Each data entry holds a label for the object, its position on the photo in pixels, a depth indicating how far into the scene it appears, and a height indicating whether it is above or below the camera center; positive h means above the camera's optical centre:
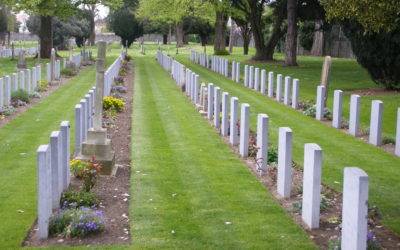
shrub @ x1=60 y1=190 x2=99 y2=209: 8.49 -2.06
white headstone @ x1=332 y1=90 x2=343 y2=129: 16.19 -1.54
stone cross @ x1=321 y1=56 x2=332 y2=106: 18.98 -0.74
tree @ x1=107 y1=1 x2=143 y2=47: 81.56 +2.16
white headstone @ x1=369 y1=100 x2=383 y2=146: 13.61 -1.53
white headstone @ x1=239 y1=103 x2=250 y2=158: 12.14 -1.61
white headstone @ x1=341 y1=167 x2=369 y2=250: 6.13 -1.50
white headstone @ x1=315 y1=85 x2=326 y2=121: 17.47 -1.50
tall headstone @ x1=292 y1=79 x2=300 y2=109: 19.66 -1.46
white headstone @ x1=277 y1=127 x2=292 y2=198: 8.85 -1.57
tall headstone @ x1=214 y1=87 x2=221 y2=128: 16.11 -1.52
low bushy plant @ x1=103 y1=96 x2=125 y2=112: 18.36 -1.74
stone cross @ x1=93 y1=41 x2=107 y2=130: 10.88 -0.71
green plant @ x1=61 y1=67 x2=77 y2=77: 32.44 -1.58
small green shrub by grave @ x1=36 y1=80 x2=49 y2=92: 24.50 -1.78
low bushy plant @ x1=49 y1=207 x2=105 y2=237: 7.42 -2.07
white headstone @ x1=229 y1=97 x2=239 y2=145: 13.38 -1.61
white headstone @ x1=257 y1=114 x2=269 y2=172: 10.67 -1.58
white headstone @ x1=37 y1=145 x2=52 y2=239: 7.10 -1.64
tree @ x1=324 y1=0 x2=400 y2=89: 21.02 -0.12
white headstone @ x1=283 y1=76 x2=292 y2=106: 20.77 -1.46
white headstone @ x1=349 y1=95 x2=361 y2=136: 15.00 -1.50
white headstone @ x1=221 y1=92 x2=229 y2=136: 14.63 -1.65
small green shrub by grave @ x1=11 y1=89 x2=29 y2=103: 20.29 -1.76
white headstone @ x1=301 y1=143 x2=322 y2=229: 7.67 -1.62
